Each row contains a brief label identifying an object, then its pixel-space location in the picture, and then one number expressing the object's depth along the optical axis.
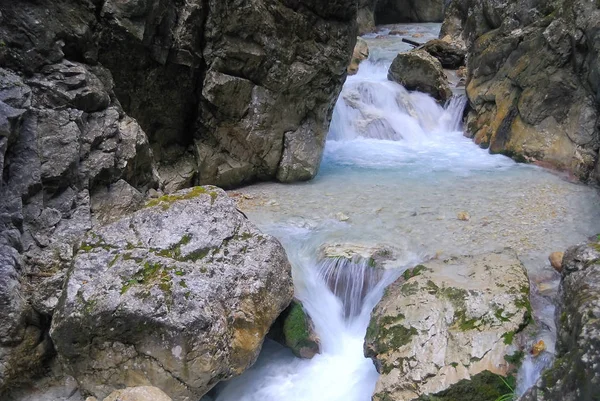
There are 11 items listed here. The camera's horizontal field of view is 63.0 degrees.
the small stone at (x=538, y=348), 4.88
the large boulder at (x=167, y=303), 4.67
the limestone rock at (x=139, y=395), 4.13
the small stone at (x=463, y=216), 8.00
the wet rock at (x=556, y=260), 6.41
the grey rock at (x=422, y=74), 15.02
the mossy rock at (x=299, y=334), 5.88
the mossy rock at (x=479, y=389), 4.62
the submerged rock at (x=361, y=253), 6.74
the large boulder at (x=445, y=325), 4.93
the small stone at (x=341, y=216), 8.16
